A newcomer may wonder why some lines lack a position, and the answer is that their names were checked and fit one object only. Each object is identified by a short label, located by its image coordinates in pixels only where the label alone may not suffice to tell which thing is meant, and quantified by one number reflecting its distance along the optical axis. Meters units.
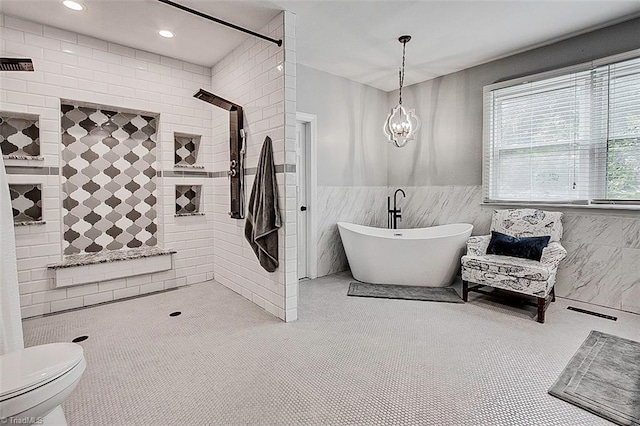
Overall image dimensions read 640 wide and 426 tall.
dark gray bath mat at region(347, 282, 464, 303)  3.53
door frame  4.23
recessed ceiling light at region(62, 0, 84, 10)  2.66
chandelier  3.56
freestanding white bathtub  3.76
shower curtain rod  2.36
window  3.07
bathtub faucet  4.86
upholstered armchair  2.91
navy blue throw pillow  3.22
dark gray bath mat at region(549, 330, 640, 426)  1.74
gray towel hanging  2.94
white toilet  1.22
